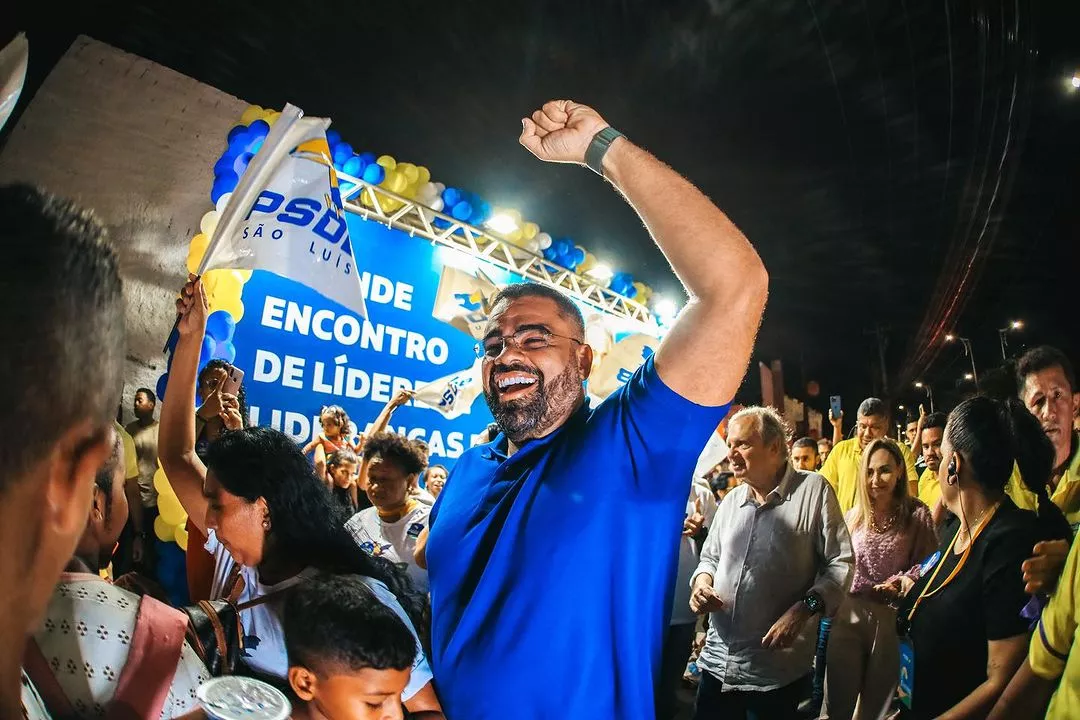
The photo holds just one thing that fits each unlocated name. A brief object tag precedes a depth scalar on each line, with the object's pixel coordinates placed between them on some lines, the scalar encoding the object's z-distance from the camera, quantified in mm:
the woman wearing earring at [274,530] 1750
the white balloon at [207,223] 4918
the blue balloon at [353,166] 6078
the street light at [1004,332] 22734
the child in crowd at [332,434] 5508
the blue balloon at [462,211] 7121
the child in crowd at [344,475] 4988
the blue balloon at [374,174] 6242
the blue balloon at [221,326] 5145
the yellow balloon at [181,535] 4094
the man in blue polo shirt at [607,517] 1340
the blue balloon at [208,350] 4923
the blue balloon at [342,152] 5898
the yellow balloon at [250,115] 5172
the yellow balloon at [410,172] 6637
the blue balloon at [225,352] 5102
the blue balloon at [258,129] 5113
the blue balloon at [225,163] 5055
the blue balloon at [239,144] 5074
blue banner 5711
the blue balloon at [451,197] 7039
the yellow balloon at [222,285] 5148
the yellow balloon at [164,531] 4164
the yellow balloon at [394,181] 6594
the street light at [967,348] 26031
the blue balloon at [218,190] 5070
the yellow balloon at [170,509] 4090
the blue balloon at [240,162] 4973
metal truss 6582
